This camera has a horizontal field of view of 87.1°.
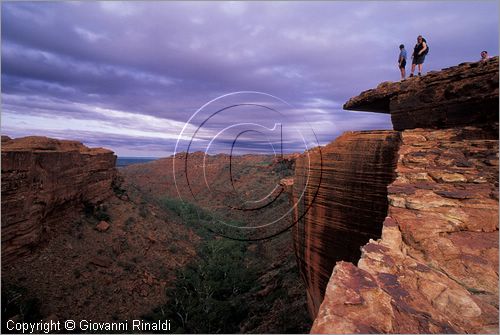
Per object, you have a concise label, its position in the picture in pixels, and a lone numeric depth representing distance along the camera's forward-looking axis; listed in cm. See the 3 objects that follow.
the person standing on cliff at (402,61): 1031
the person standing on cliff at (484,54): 871
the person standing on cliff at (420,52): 939
